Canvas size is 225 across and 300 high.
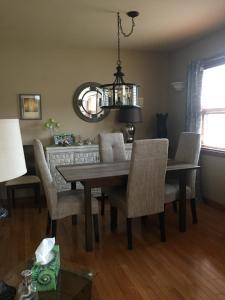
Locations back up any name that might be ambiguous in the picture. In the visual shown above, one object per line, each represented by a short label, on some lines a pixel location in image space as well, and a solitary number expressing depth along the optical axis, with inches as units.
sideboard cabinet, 160.6
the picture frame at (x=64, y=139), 169.3
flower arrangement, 173.0
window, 147.9
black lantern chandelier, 100.2
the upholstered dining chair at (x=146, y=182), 102.4
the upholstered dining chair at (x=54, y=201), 103.7
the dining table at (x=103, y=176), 105.1
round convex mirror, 179.2
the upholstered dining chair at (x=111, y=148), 141.7
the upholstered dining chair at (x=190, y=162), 123.0
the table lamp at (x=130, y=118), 176.4
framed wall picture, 169.3
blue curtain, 156.6
